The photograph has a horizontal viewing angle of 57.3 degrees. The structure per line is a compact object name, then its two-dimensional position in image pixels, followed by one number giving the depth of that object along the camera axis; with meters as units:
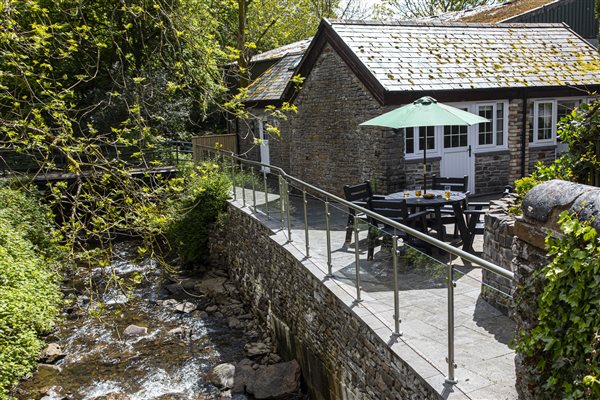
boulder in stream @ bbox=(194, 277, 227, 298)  15.06
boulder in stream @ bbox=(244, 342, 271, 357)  11.48
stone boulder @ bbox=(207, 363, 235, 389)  10.36
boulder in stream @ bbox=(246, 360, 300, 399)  9.68
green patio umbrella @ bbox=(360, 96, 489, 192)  10.09
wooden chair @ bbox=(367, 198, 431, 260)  9.44
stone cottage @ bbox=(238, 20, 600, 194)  13.95
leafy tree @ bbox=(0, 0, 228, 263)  6.57
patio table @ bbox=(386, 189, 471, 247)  9.70
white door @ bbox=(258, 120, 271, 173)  21.48
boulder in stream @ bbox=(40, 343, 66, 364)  11.42
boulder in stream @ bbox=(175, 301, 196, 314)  14.18
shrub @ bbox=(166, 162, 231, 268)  16.23
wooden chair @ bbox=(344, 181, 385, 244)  10.96
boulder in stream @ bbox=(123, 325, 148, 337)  12.73
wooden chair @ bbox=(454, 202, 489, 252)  9.68
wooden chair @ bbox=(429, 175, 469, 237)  10.27
